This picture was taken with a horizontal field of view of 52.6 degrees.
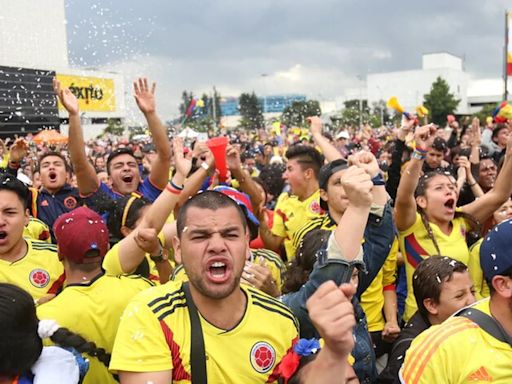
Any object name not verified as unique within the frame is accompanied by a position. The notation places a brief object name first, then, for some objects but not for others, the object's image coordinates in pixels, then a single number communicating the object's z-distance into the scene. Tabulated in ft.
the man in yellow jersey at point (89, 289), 8.27
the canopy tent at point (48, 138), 48.11
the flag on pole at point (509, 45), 78.74
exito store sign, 134.00
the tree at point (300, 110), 175.97
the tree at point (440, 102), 207.92
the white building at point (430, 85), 295.89
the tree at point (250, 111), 207.21
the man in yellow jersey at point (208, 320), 6.08
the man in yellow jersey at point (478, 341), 6.24
